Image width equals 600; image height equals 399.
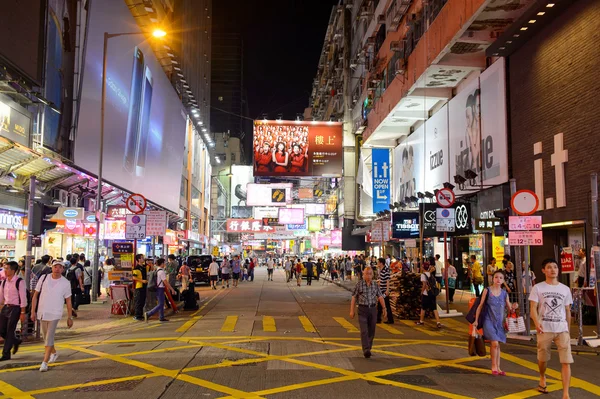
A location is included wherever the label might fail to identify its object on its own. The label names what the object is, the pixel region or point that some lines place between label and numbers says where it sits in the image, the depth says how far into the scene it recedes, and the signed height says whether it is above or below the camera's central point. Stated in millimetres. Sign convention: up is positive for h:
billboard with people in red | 37969 +6789
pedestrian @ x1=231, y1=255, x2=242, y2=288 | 38500 -1357
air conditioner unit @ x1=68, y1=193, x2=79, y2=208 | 26016 +2200
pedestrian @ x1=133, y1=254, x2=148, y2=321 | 17000 -1299
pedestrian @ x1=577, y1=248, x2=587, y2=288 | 15289 -516
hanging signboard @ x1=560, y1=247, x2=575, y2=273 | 14581 -241
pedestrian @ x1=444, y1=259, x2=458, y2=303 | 20734 -933
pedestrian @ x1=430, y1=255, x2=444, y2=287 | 25102 -948
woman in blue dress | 8953 -1031
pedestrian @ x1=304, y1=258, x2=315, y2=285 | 39844 -1418
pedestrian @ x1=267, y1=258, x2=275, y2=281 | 47125 -1381
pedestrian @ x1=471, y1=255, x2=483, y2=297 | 22750 -899
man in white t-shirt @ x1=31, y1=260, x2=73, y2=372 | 9516 -946
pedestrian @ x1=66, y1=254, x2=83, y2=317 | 19047 -1090
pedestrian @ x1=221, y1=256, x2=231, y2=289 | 36062 -1427
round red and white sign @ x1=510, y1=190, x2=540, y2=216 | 12570 +1117
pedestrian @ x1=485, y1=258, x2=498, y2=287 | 17583 -508
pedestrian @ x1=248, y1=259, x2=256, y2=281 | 46344 -1700
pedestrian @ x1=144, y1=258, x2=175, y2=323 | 16453 -1121
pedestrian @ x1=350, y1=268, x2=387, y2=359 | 10531 -1037
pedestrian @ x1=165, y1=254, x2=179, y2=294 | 20880 -809
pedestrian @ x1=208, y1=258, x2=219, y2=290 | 33312 -1301
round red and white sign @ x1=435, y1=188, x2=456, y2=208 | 17641 +1690
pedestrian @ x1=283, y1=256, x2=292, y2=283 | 45312 -1551
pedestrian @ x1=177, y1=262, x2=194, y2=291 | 21359 -1127
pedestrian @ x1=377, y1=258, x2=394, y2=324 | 17784 -954
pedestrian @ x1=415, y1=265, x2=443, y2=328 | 16312 -1196
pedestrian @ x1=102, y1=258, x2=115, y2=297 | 22342 -1255
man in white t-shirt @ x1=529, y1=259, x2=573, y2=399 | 7676 -824
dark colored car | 36188 -1058
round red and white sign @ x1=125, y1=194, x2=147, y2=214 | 17719 +1390
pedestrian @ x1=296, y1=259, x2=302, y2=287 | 39588 -1490
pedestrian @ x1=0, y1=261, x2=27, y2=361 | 10469 -1069
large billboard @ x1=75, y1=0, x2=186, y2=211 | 23766 +7188
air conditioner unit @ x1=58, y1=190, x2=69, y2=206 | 24359 +2188
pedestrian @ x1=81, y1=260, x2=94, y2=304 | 21569 -1421
